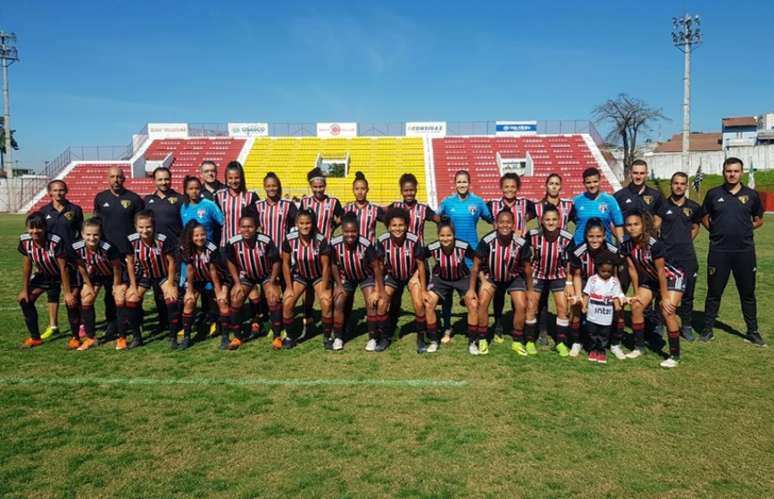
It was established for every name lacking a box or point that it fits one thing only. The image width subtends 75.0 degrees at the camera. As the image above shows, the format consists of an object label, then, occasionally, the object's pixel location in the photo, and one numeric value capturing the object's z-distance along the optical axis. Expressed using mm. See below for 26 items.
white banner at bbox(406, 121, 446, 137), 41844
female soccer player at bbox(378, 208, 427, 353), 5676
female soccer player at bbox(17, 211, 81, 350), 5812
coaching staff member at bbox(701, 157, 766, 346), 5906
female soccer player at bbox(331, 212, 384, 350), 5754
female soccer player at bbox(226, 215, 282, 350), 5828
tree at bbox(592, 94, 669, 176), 56375
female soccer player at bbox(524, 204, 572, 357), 5523
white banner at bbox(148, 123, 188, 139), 41219
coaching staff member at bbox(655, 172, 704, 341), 6094
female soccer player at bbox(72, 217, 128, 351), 5809
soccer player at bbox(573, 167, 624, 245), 6148
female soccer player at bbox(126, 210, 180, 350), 5809
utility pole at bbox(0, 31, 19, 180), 40062
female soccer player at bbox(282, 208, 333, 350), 5770
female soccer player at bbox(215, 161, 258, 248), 6418
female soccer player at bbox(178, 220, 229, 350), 5793
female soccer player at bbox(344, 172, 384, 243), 6219
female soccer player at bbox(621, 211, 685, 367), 5125
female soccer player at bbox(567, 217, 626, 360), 5395
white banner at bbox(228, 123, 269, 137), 42031
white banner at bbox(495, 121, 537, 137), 40500
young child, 5289
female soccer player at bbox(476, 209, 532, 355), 5555
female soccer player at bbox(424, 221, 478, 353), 5617
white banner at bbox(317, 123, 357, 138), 41625
